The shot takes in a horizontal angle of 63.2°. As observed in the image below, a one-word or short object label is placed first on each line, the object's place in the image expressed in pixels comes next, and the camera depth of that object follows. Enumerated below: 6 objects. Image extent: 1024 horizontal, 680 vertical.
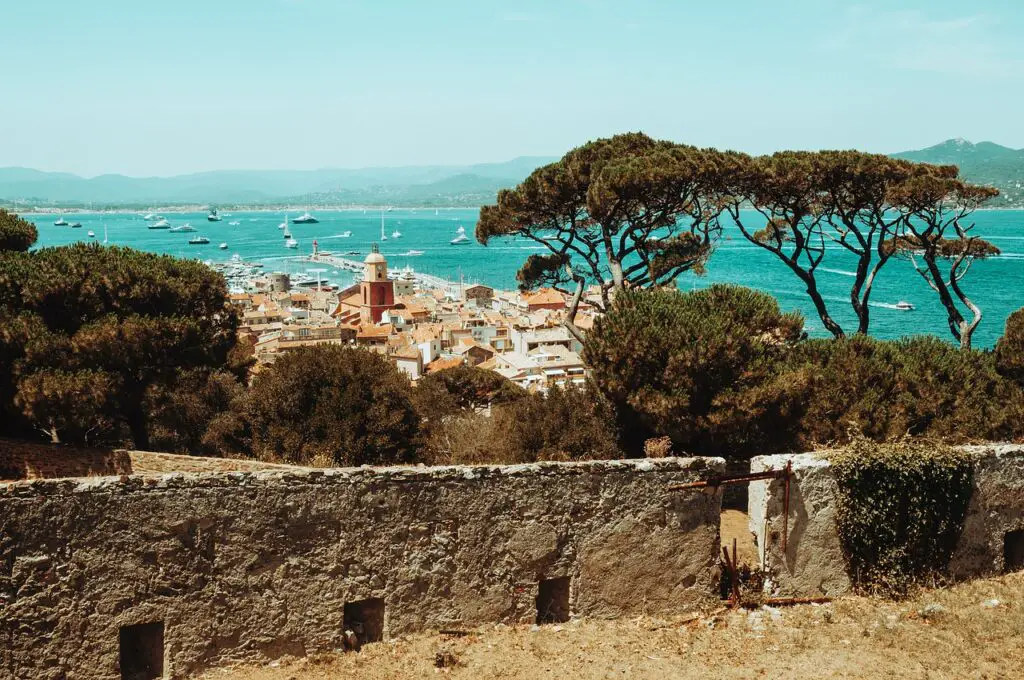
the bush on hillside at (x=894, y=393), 14.94
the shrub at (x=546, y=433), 15.02
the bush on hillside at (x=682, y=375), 14.04
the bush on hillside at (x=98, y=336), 16.11
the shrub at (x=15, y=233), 20.95
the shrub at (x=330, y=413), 17.20
